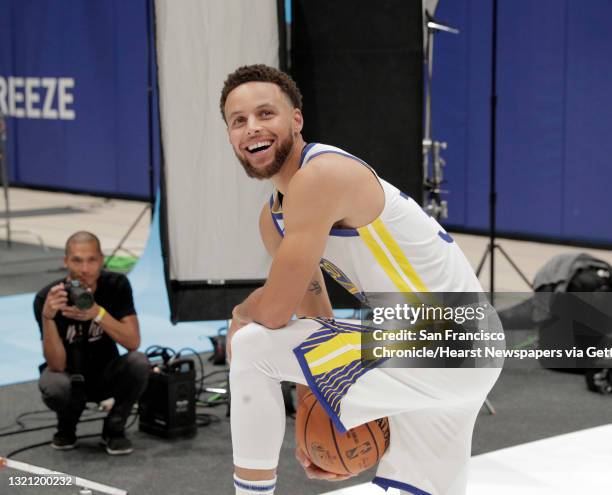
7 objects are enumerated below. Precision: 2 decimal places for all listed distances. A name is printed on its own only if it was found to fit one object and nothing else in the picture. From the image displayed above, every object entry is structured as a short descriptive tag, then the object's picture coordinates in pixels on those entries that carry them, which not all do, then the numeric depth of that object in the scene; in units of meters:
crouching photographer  4.62
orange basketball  2.89
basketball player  2.74
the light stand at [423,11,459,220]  5.45
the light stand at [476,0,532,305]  6.32
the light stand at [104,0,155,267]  7.76
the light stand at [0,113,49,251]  10.35
